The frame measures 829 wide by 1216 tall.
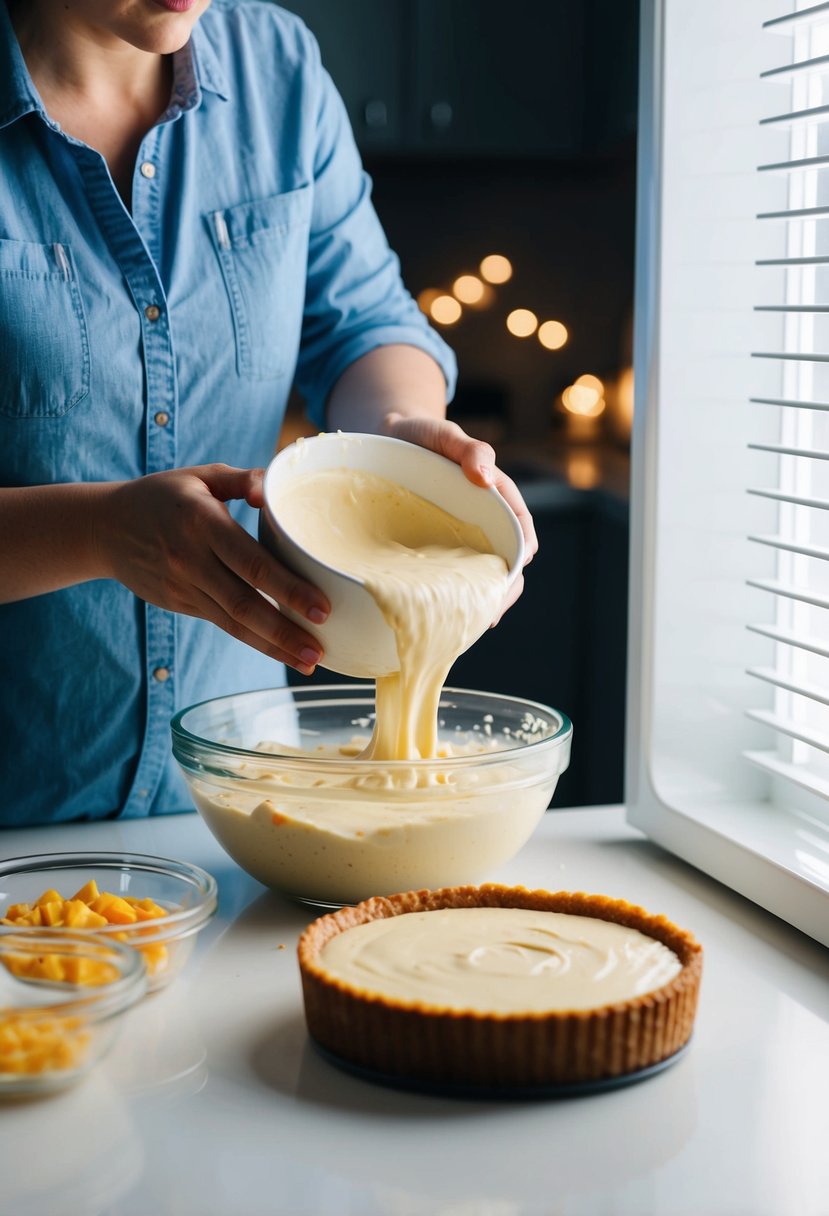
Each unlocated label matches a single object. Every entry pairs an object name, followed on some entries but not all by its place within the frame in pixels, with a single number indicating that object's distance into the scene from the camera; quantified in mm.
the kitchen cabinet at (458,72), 3000
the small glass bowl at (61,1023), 729
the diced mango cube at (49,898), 923
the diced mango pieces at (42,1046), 732
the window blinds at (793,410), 1106
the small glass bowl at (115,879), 950
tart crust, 730
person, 1267
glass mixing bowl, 976
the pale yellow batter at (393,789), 968
